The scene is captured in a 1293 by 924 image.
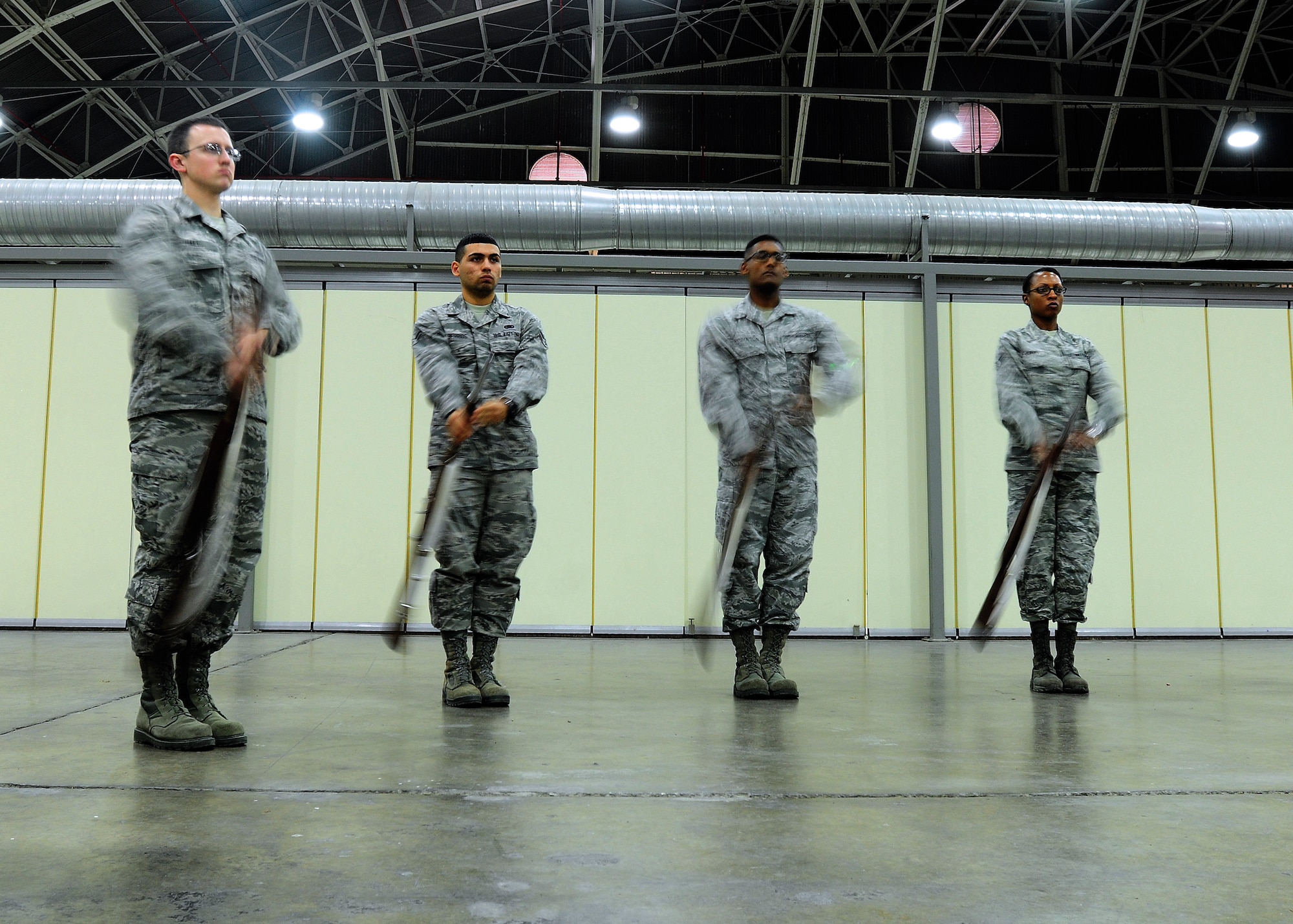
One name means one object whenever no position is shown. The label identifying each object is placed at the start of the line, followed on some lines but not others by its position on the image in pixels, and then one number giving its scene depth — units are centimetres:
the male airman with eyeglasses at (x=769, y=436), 392
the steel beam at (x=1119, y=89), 1332
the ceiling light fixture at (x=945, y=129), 1555
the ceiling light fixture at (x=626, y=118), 1602
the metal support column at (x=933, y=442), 705
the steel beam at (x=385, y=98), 1356
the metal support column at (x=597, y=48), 1166
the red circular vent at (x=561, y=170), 1591
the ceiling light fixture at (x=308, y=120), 1506
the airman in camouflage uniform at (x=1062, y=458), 414
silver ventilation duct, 705
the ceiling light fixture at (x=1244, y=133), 1530
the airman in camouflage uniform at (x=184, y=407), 273
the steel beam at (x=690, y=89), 1285
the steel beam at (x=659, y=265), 703
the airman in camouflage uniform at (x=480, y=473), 368
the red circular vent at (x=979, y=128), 1598
